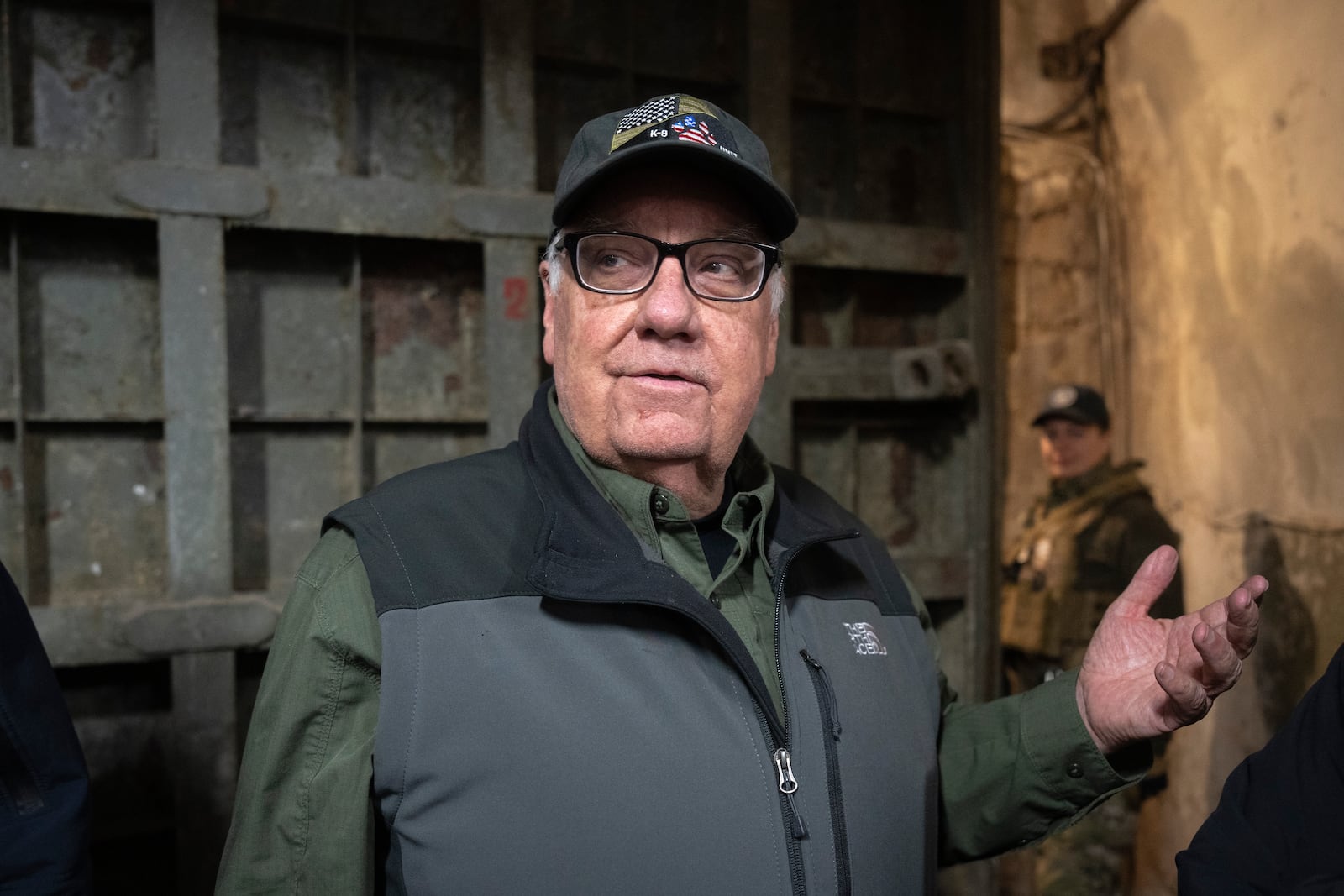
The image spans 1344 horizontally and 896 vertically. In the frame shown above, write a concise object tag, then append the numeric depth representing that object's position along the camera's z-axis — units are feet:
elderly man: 3.77
